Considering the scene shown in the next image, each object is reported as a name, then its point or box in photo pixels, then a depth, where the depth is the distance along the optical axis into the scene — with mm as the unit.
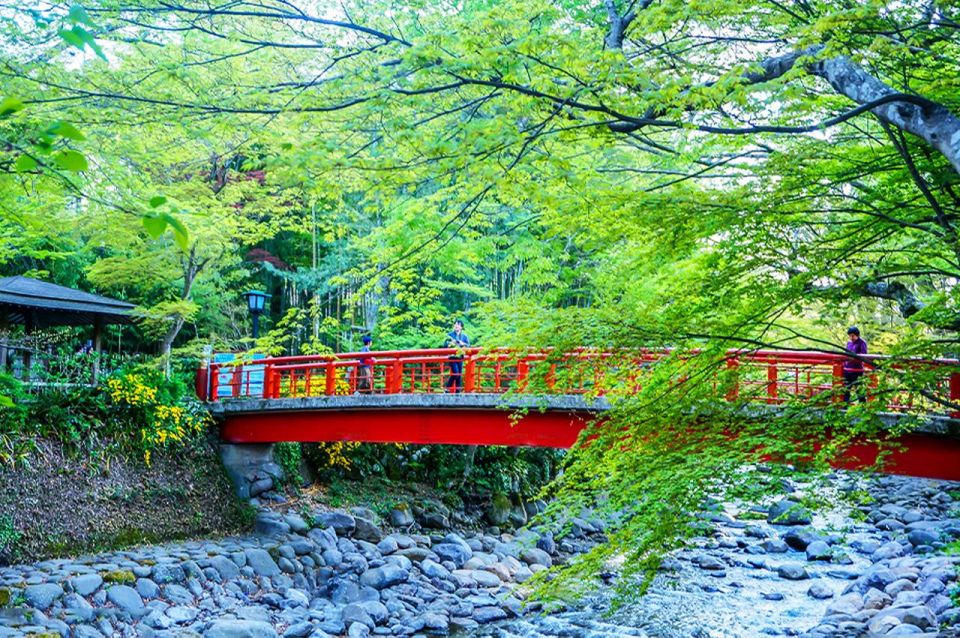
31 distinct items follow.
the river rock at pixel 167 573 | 11016
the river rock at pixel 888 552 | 14867
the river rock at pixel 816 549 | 15211
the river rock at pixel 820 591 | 12961
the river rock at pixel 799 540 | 16516
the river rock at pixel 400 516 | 16531
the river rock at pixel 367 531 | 15375
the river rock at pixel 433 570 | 14012
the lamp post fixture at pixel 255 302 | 15250
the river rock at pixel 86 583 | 9891
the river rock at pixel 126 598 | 10039
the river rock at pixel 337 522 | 15234
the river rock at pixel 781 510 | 18289
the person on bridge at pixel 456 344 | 13202
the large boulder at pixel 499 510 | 18422
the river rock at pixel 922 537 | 15055
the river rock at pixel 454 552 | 15078
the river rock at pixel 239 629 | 9945
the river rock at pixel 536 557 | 15875
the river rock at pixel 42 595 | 9258
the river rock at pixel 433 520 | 17109
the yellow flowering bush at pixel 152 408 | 13328
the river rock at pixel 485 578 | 13961
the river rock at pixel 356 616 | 11580
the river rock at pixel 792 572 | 14367
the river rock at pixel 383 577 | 13156
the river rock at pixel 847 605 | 11688
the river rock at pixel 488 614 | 12227
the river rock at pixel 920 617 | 10320
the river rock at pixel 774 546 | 16594
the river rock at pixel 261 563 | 12719
